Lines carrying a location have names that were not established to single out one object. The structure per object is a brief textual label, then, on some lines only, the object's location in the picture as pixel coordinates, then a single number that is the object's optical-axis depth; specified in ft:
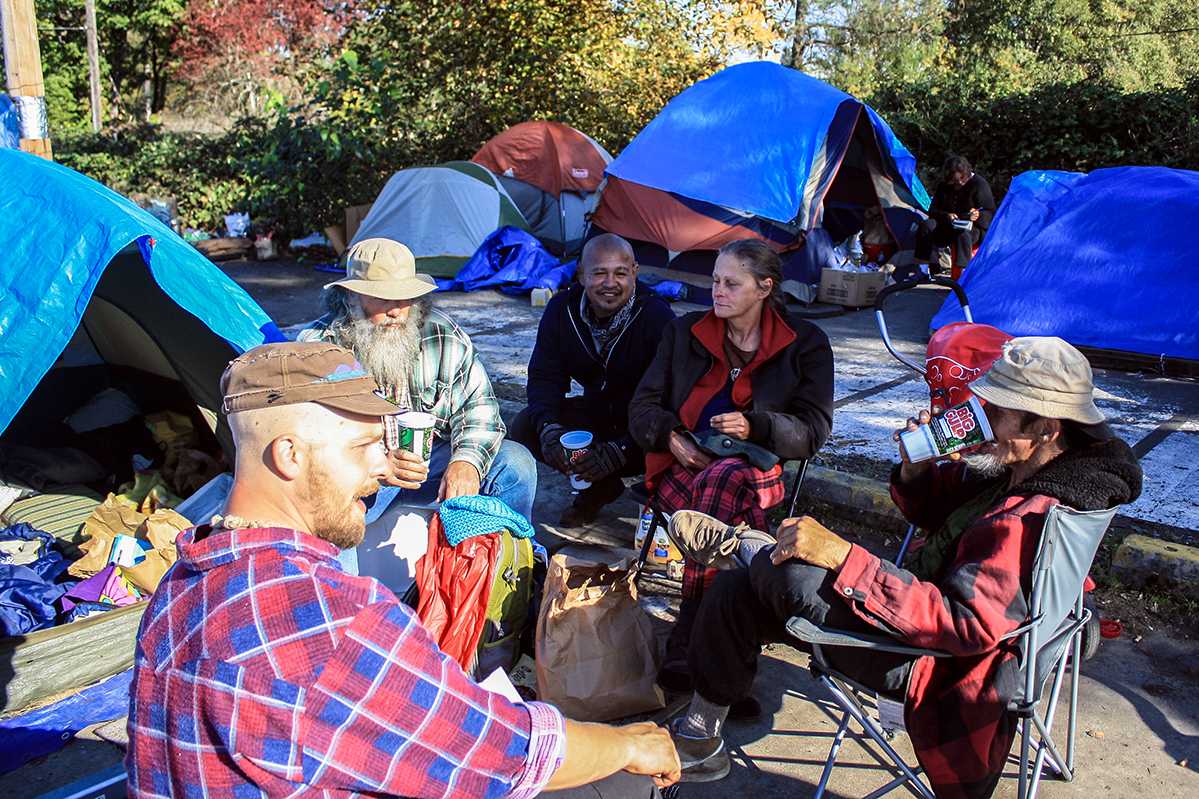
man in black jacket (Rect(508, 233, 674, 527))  13.89
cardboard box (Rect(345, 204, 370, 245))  39.78
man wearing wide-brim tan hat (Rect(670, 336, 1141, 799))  7.23
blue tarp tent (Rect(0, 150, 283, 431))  11.20
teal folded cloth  10.14
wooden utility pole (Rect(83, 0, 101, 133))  74.84
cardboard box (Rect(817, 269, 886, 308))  30.14
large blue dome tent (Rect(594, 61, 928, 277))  29.91
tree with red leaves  81.10
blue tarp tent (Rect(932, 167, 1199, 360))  21.86
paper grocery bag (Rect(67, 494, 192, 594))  11.54
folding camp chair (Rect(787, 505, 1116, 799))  7.26
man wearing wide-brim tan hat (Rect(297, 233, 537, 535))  11.66
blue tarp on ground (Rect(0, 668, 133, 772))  9.36
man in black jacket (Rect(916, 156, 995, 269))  31.65
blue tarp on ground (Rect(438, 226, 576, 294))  32.42
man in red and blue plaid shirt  4.39
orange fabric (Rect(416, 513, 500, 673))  10.00
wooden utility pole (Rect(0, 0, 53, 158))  18.71
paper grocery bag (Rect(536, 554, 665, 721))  9.44
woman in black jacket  11.17
